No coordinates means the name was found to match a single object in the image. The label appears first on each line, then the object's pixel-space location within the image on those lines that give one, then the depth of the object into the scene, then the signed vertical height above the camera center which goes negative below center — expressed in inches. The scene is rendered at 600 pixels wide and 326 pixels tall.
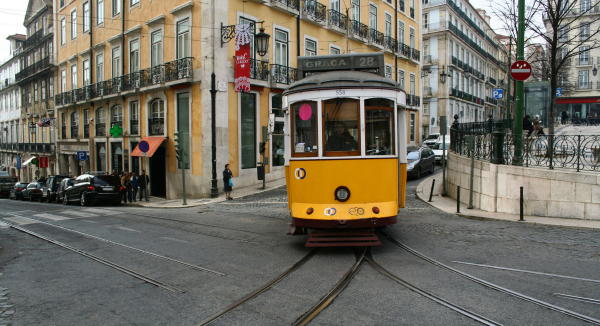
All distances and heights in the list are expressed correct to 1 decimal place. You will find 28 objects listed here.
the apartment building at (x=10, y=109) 2034.9 +175.4
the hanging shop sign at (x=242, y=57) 765.3 +153.2
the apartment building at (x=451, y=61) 1936.5 +372.6
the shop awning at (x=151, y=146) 898.1 -0.2
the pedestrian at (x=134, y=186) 901.8 -78.5
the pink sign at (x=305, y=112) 333.4 +24.2
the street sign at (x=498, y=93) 1024.5 +112.6
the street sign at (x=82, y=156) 1186.6 -24.7
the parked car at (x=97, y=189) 848.3 -79.5
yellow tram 325.4 -6.2
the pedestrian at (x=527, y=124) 716.7 +30.1
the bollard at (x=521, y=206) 433.4 -59.4
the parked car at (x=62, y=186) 950.4 -84.9
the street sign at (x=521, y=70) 470.5 +75.7
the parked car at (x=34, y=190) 1149.1 -111.3
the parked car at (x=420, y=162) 866.8 -35.3
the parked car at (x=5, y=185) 1469.0 -123.3
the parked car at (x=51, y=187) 1064.2 -95.5
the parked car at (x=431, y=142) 1246.8 +5.4
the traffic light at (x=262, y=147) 827.7 -3.5
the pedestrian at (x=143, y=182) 911.3 -73.4
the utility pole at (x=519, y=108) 478.0 +38.2
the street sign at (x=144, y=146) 818.2 +0.0
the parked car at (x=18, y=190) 1283.8 -121.5
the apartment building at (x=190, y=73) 834.2 +153.7
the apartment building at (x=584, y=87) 2108.8 +259.5
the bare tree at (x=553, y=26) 597.0 +157.7
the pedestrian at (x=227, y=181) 744.3 -58.0
